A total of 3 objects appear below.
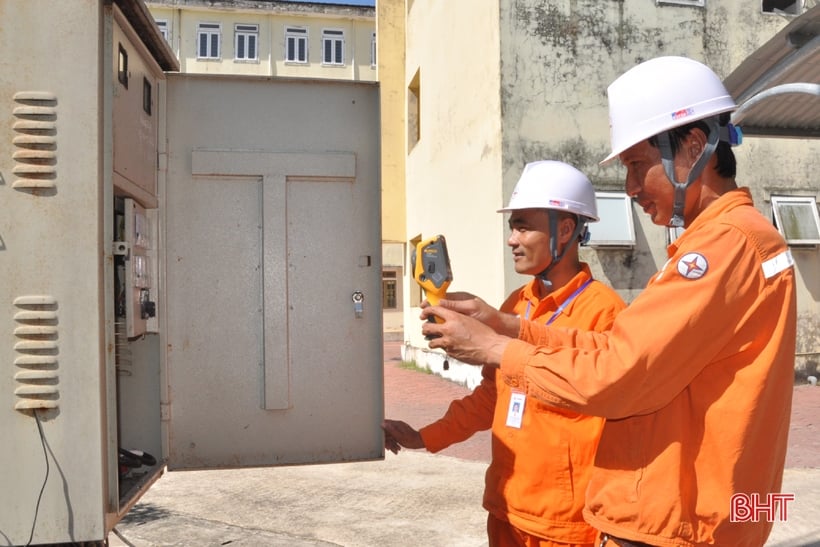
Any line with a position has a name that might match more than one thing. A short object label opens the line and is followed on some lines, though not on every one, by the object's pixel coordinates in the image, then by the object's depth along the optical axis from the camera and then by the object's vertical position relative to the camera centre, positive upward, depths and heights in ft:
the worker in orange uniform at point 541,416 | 7.43 -1.51
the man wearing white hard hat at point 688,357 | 5.11 -0.59
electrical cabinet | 8.98 +0.03
